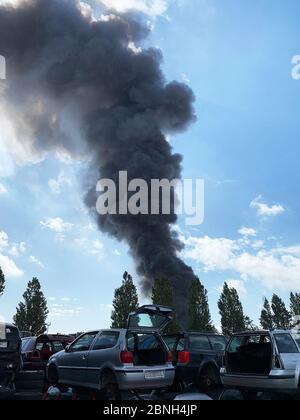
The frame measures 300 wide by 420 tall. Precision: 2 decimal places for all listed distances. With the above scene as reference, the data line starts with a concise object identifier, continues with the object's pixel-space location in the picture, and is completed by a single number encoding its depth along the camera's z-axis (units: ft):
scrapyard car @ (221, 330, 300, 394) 24.95
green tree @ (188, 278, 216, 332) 177.99
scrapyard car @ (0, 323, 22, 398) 32.99
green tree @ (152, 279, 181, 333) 166.40
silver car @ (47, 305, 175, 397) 25.29
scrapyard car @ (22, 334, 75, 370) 41.14
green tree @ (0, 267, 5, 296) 174.19
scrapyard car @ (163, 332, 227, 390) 32.37
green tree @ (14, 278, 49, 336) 172.96
